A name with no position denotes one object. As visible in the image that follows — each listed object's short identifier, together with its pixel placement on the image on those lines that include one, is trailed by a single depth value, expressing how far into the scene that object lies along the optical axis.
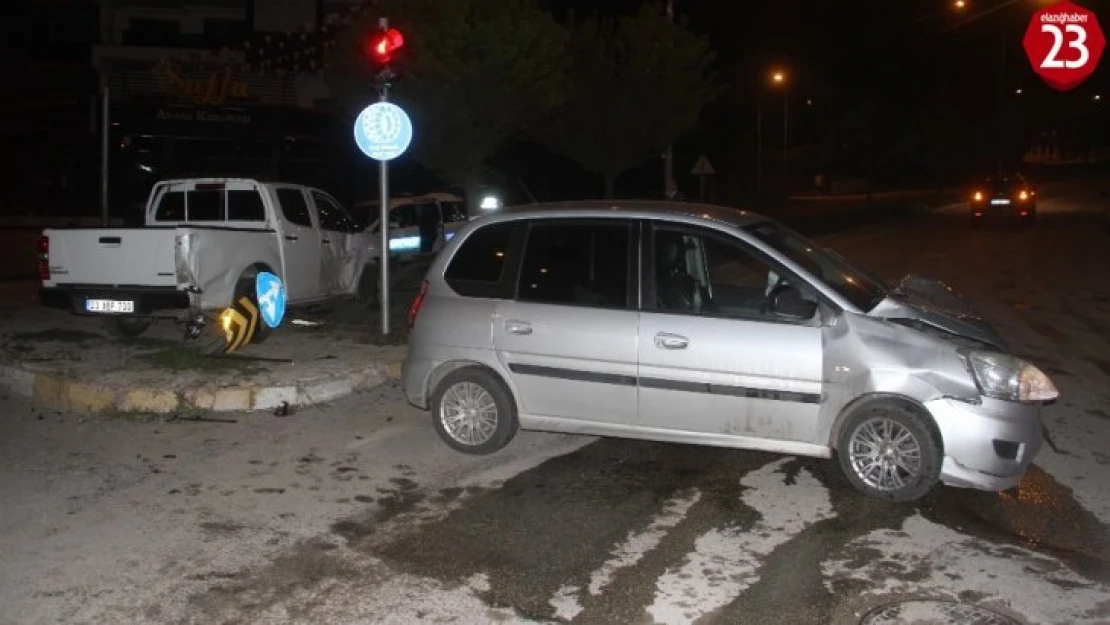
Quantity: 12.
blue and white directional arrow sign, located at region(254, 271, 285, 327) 10.29
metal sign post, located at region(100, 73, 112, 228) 16.33
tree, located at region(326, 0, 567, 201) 19.83
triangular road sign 27.92
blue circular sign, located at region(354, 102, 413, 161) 11.07
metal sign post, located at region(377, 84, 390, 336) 11.47
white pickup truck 10.45
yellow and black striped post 9.98
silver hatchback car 6.29
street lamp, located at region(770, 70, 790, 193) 42.38
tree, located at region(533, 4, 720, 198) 26.94
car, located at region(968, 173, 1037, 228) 33.44
